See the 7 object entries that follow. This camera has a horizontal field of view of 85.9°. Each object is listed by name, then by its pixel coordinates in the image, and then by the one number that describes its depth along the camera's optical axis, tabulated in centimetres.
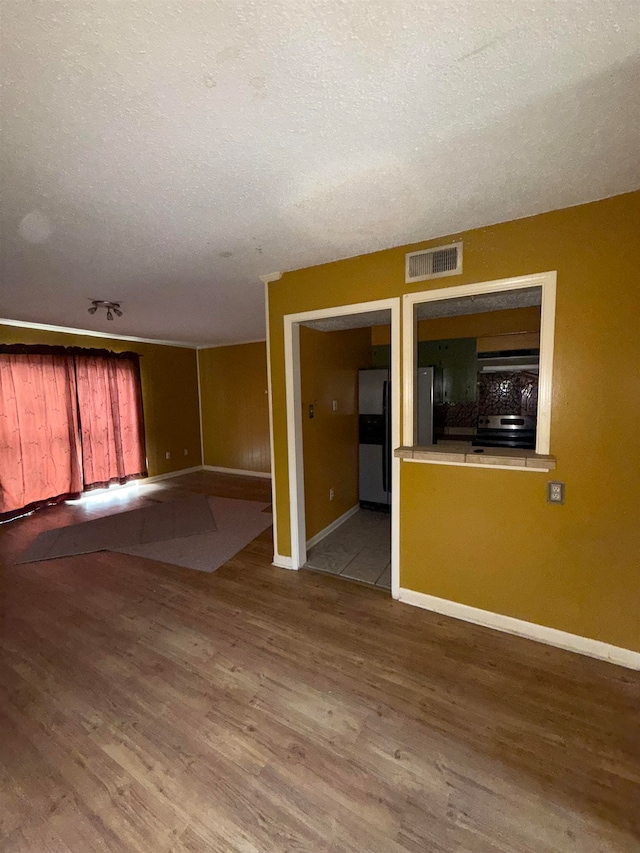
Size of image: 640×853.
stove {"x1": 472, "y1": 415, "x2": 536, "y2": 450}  352
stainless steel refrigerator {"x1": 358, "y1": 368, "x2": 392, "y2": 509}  404
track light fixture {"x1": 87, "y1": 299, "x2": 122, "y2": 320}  349
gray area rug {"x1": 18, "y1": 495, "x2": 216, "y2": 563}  346
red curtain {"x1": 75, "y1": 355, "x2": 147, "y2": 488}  505
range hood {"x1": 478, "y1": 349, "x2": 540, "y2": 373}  337
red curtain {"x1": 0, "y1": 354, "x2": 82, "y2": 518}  424
